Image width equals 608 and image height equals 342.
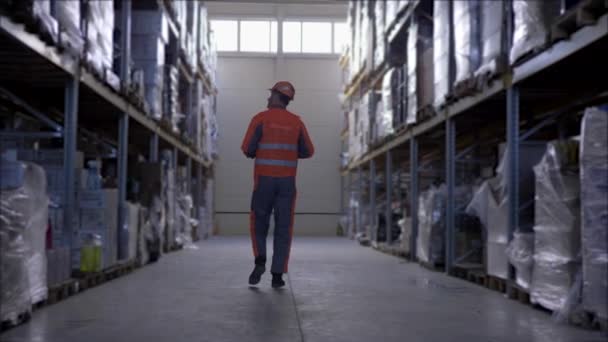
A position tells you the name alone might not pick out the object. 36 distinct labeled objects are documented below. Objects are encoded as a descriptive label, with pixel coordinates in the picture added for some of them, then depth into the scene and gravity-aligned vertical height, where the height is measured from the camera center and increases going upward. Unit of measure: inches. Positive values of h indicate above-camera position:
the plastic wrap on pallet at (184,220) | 461.7 -17.7
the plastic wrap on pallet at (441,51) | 282.7 +62.8
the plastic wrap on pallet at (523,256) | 192.7 -16.9
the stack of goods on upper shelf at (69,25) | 205.3 +53.6
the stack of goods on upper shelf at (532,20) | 189.9 +50.8
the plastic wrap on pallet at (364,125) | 534.6 +58.7
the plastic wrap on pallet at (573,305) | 155.0 -24.5
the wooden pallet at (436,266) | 306.7 -31.4
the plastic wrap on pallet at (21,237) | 145.2 -10.2
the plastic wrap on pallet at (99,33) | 242.1 +60.2
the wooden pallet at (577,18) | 151.4 +42.4
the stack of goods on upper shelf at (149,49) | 366.3 +78.9
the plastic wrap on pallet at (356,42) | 602.2 +142.8
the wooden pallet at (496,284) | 221.1 -28.6
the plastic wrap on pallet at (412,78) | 349.7 +62.9
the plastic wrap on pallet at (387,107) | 423.2 +57.8
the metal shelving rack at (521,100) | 174.9 +36.7
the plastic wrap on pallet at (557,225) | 165.8 -6.6
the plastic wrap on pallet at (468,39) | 251.3 +59.5
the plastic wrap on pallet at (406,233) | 378.0 -20.2
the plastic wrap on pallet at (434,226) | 306.3 -13.0
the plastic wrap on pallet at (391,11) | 409.6 +115.5
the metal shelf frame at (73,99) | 182.9 +38.1
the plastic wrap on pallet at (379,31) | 463.5 +116.4
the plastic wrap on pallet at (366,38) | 521.0 +126.8
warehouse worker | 216.8 +6.6
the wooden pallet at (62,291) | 184.5 -28.1
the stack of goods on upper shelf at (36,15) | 162.3 +44.5
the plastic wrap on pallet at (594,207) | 145.4 -1.7
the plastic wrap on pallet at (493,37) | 217.1 +54.5
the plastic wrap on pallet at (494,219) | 219.0 -7.2
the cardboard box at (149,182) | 354.6 +6.6
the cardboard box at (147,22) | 368.2 +93.7
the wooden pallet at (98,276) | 220.1 -29.0
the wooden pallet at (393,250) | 383.2 -32.5
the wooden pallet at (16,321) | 143.2 -28.0
